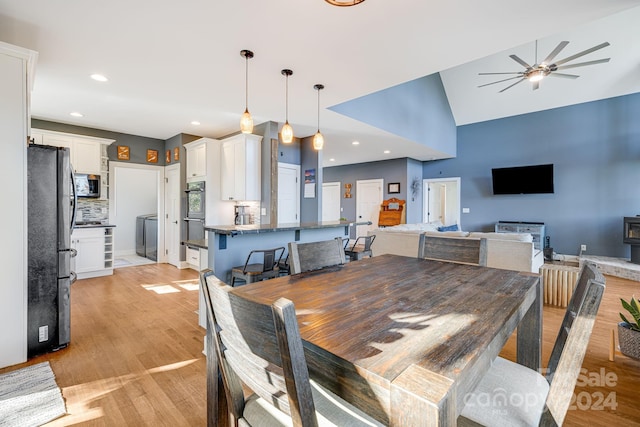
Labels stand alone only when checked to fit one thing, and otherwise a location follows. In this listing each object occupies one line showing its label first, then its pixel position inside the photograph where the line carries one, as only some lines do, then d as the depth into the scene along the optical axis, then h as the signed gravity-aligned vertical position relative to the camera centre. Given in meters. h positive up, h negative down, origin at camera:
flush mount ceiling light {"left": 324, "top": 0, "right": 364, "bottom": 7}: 1.81 +1.33
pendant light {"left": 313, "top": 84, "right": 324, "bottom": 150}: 3.32 +0.80
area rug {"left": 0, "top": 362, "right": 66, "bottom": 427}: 1.60 -1.16
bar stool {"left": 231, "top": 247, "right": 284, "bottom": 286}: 2.56 -0.57
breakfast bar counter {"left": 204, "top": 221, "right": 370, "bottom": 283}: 2.66 -0.33
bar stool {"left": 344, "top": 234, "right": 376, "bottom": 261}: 3.41 -0.52
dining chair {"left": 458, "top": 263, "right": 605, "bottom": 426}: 0.82 -0.63
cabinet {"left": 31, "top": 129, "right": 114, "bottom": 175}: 4.50 +1.05
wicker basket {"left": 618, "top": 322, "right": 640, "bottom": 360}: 2.03 -0.95
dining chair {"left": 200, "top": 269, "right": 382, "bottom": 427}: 0.60 -0.38
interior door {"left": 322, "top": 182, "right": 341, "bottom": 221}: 9.15 +0.28
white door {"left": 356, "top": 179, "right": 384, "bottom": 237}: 8.10 +0.25
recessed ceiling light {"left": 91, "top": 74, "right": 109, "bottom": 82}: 3.00 +1.40
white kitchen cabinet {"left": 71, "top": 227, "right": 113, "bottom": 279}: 4.50 -0.69
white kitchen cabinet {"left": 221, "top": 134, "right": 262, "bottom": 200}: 4.61 +0.70
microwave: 4.84 +0.41
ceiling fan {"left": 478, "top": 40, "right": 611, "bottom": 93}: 3.81 +1.97
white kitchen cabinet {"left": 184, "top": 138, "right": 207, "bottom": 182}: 5.07 +0.90
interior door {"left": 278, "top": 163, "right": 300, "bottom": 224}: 5.19 +0.30
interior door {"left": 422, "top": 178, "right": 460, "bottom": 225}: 8.08 +0.30
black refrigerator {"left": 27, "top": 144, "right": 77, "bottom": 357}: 2.24 -0.33
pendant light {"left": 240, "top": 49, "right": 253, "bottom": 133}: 2.55 +0.85
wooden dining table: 0.57 -0.35
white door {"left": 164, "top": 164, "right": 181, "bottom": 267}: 5.56 -0.09
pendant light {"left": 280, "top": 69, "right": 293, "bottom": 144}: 2.92 +0.84
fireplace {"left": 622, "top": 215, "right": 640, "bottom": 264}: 5.05 -0.44
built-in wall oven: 5.06 -0.02
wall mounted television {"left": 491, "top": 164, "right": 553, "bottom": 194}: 6.37 +0.71
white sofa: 3.55 -0.52
